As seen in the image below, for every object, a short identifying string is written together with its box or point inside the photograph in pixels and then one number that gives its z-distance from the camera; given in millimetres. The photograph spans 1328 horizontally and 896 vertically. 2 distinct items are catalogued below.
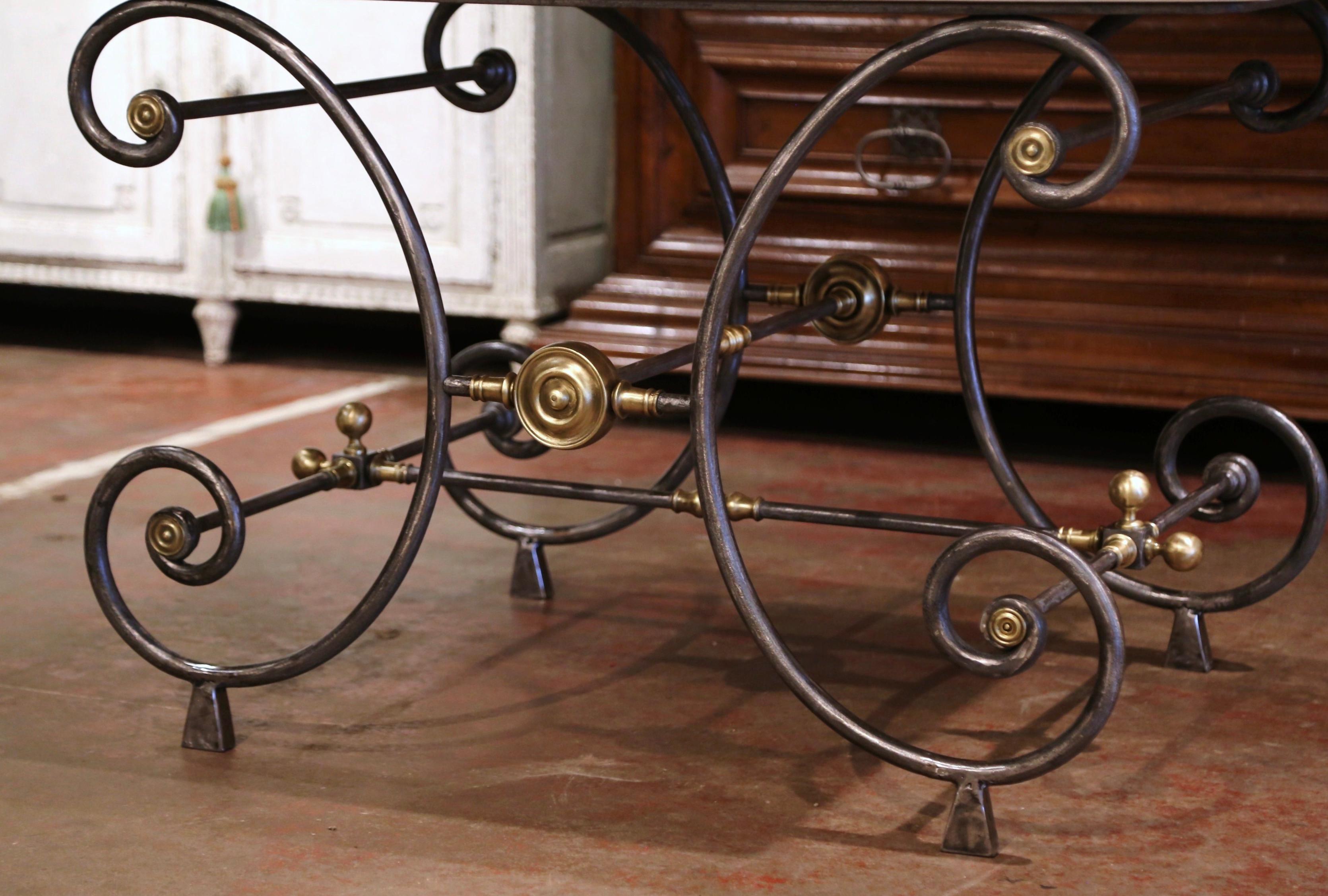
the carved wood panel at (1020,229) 2371
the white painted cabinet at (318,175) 2850
